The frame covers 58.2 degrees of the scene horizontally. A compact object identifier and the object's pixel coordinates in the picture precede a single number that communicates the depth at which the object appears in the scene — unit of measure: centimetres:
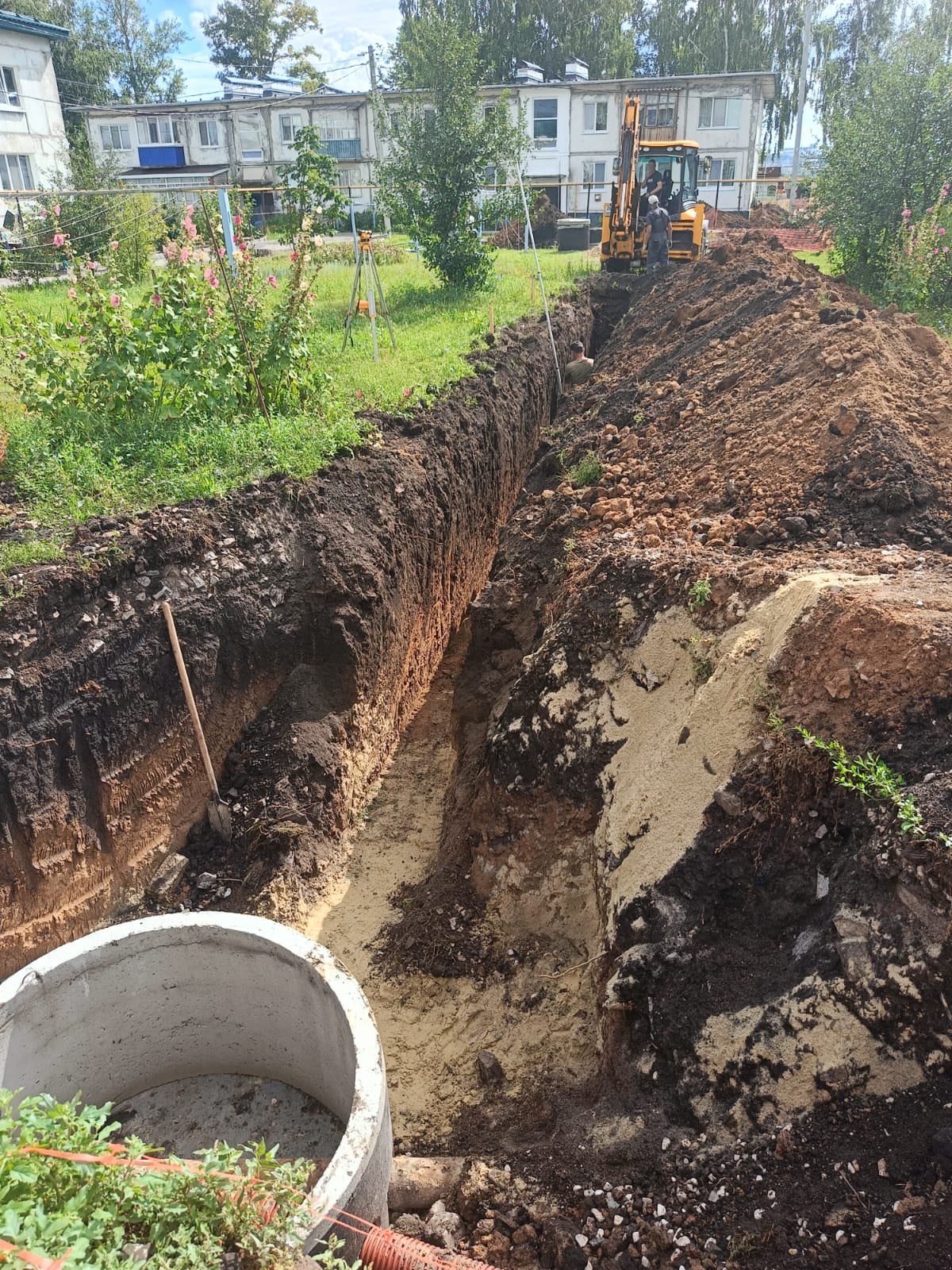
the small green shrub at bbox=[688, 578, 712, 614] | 496
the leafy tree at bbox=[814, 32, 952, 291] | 1473
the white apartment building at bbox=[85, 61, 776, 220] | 3152
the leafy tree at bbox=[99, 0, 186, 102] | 4047
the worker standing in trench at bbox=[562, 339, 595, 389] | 1364
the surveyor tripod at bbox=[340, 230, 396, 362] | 1022
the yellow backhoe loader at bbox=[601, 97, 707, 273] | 1712
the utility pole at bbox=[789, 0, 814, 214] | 2708
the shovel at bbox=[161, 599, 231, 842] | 557
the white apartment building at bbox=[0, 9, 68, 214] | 2705
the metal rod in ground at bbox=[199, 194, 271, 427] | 754
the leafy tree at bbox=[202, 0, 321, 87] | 4328
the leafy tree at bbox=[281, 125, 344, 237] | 1297
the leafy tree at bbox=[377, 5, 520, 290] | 1539
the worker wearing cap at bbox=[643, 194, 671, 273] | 1658
